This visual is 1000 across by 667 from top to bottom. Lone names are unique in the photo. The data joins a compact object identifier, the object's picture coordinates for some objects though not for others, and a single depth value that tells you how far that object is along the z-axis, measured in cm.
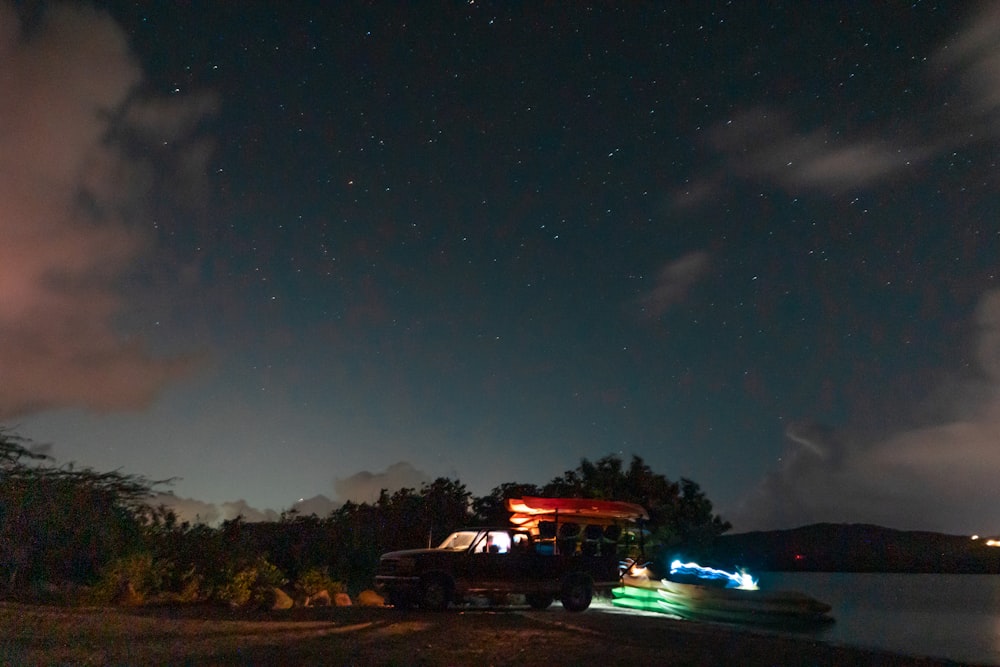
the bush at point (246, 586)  1884
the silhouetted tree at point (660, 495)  4150
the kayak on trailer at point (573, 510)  2220
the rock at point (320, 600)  2122
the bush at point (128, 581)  1783
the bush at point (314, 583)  2173
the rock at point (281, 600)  1927
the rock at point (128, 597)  1769
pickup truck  1953
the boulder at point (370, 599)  2216
